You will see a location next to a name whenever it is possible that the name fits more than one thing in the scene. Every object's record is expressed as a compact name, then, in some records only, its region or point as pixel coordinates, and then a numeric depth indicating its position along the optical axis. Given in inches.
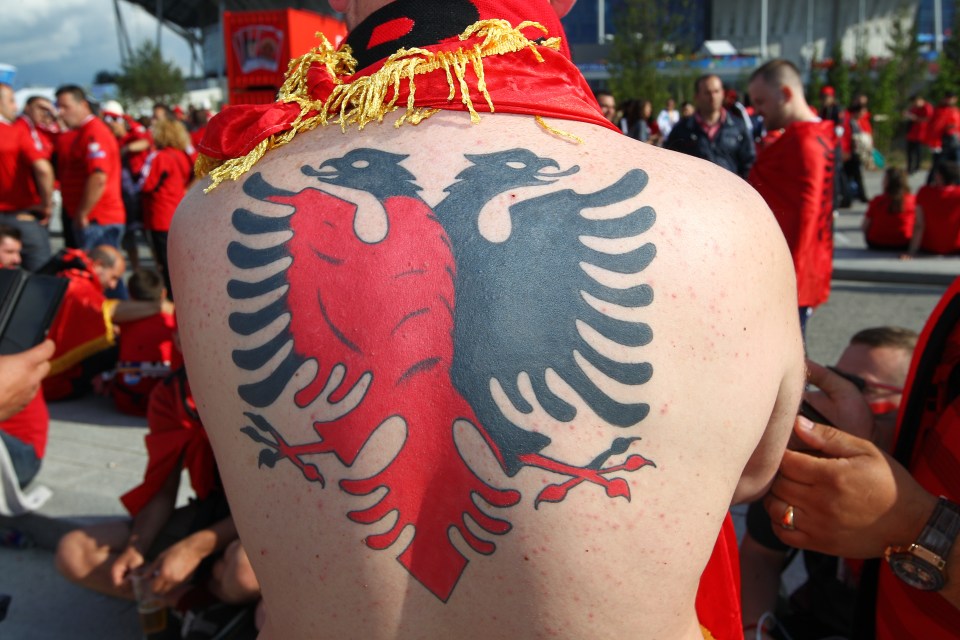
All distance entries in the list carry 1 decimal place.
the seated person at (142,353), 171.3
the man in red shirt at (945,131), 393.3
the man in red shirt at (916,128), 580.7
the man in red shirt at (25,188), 247.9
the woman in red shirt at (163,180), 280.5
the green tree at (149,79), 1455.5
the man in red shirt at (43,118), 331.5
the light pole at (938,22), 1429.6
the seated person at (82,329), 179.8
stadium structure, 1558.8
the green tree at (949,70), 876.0
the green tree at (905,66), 973.8
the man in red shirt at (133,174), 298.0
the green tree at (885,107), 856.9
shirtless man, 38.1
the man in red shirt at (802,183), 159.6
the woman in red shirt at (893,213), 327.3
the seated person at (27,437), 125.9
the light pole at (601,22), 1606.2
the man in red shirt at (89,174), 262.1
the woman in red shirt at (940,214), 308.5
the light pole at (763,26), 1450.5
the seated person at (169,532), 98.9
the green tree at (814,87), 973.8
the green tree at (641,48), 702.5
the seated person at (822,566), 87.0
